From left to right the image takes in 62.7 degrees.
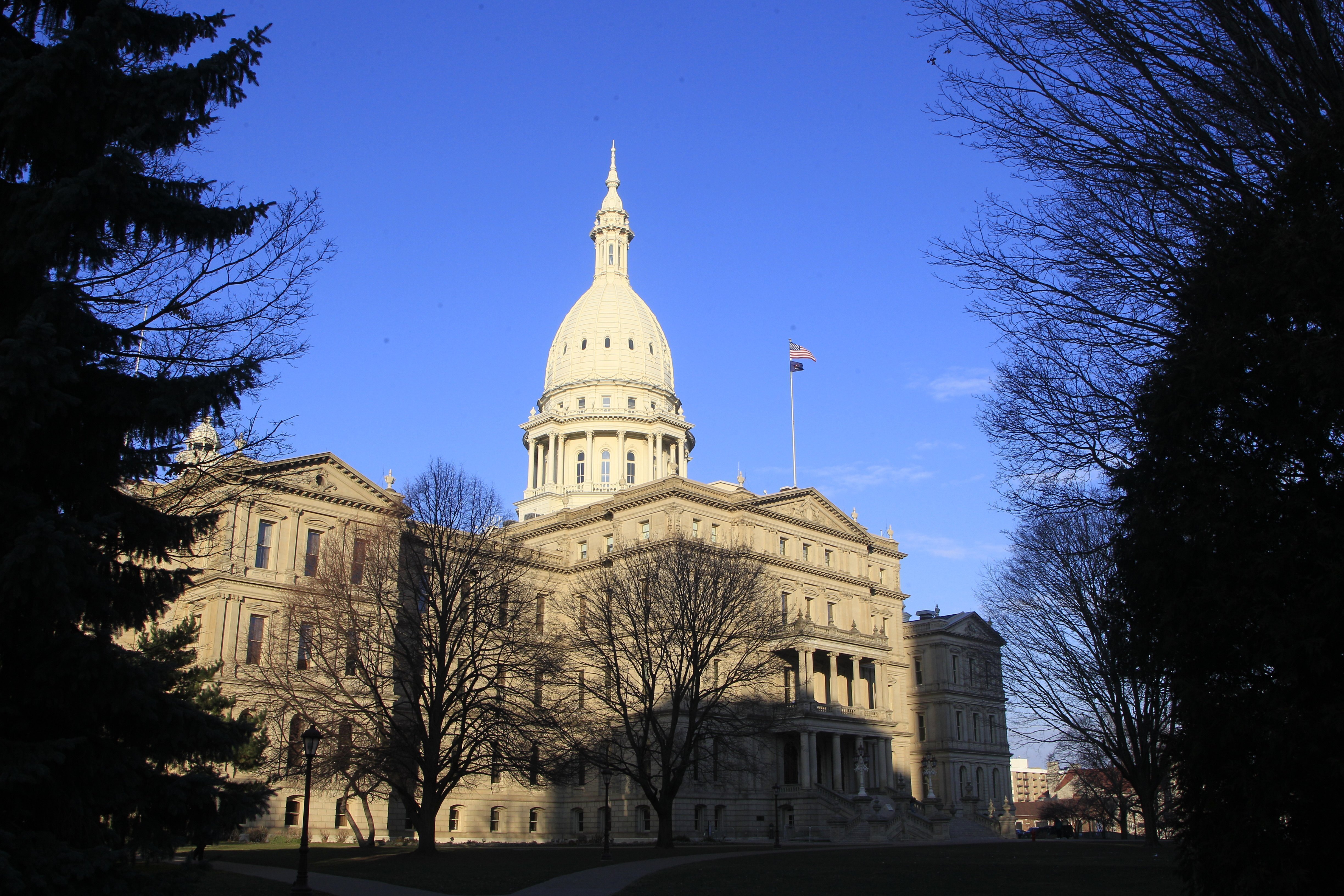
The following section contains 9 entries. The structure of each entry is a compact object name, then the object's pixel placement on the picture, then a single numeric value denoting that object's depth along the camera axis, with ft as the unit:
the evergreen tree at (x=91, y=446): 35.55
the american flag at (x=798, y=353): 236.22
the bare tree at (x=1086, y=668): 108.78
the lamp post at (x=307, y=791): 76.79
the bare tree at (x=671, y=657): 150.92
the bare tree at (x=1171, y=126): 45.91
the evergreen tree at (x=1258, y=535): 46.37
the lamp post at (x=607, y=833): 127.95
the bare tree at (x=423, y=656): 128.57
